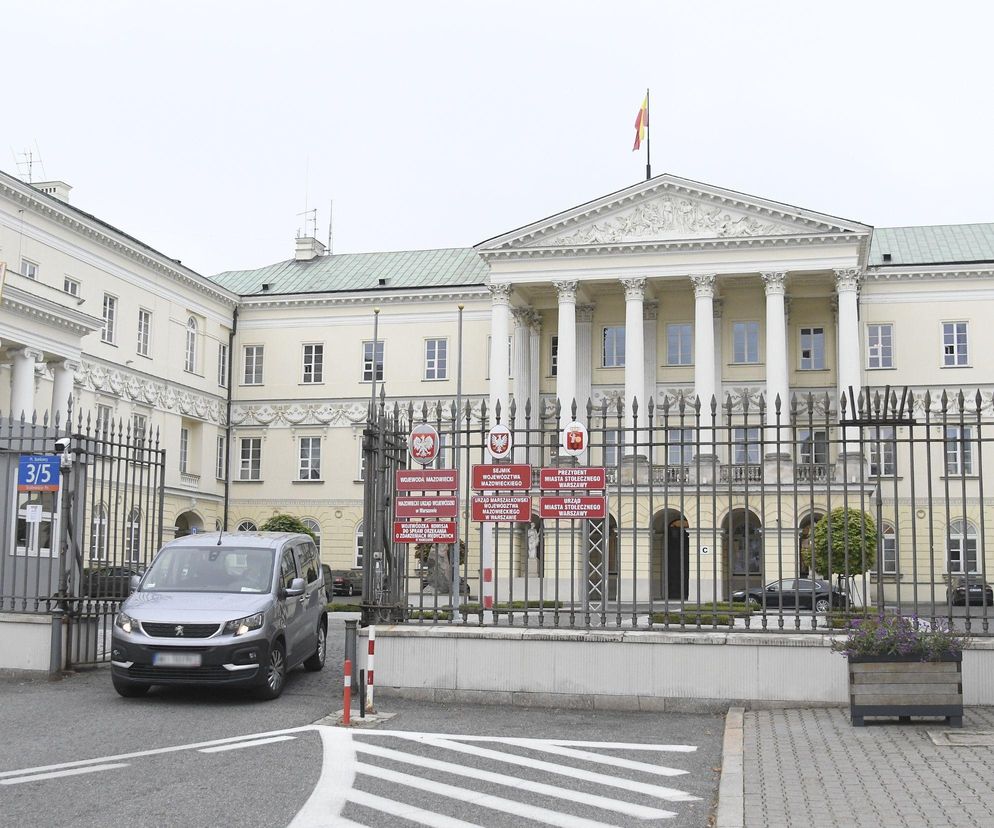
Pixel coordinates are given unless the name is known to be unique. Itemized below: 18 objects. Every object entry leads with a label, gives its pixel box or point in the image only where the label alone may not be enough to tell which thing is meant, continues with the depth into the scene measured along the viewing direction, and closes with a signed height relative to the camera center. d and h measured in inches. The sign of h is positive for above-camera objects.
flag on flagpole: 2050.9 +672.1
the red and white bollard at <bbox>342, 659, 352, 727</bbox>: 465.0 -70.4
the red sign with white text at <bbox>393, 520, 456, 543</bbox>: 560.4 -5.4
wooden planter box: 442.6 -60.2
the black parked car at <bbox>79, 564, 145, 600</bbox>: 653.8 -36.7
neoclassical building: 1828.2 +322.9
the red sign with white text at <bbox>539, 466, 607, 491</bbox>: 546.6 +19.3
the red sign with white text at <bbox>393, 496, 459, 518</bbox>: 565.9 +5.8
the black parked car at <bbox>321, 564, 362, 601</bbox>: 1972.2 -102.7
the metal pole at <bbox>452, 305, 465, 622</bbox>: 548.2 -23.0
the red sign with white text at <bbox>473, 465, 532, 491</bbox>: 557.3 +19.7
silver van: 521.0 -44.0
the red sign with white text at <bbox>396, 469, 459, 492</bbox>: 561.3 +18.4
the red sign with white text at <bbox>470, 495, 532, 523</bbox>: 554.6 +5.6
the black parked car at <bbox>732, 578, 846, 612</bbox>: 1086.4 -74.2
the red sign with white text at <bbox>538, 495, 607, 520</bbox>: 545.0 +6.1
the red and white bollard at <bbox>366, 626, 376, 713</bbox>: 492.9 -62.6
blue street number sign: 631.2 +22.3
